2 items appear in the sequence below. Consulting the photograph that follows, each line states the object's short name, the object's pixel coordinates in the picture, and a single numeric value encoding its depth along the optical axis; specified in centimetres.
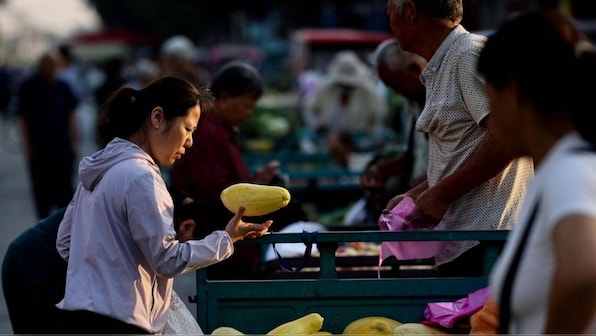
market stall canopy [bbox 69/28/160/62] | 10666
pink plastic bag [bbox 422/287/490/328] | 750
